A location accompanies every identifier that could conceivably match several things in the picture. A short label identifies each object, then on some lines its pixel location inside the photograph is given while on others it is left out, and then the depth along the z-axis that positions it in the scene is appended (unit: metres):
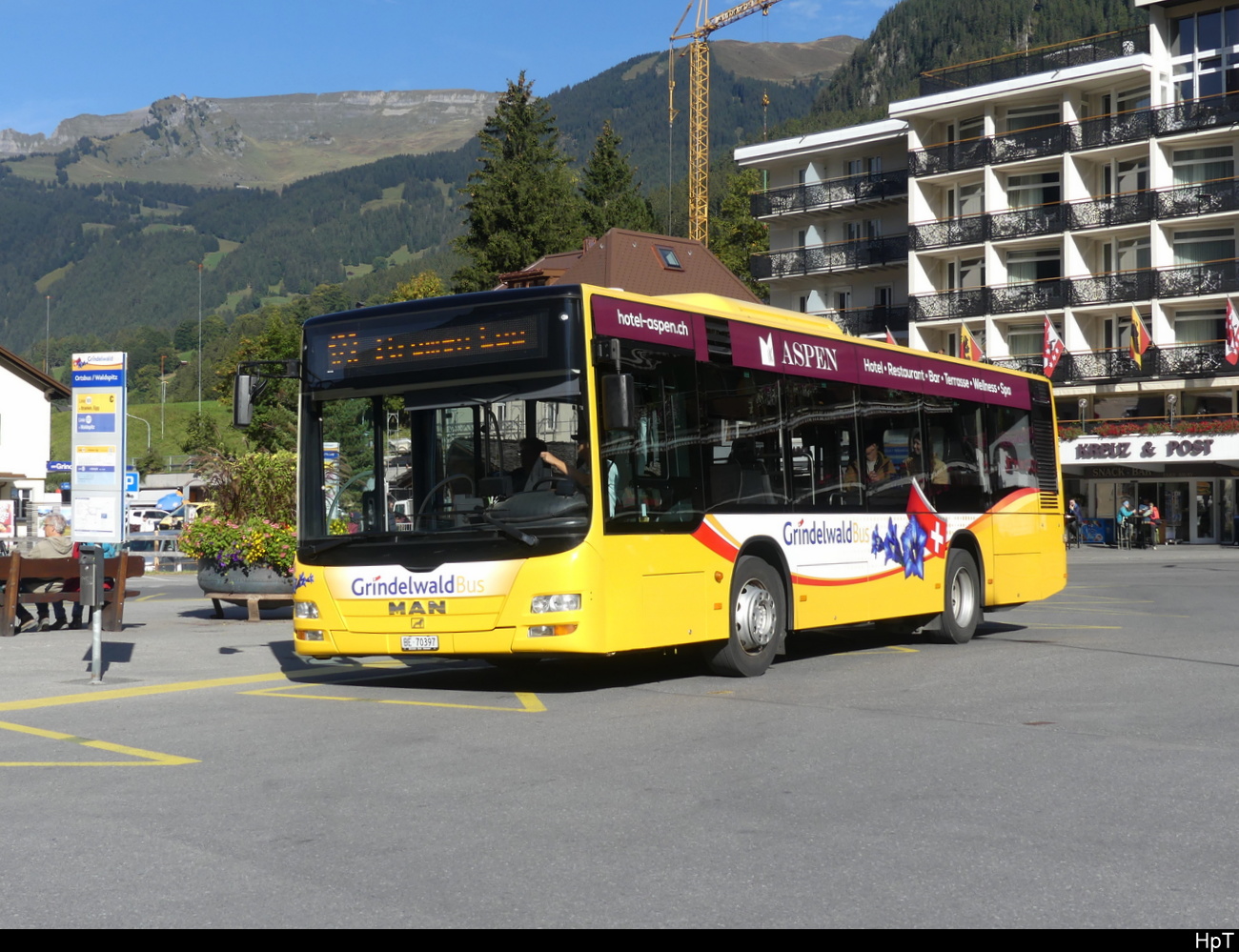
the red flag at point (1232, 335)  55.81
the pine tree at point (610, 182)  78.00
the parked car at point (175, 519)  59.32
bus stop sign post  12.73
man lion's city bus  11.19
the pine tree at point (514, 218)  62.31
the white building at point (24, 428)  69.62
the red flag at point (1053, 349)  57.91
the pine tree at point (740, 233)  92.25
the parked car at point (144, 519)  73.94
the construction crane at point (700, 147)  98.19
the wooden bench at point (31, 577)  17.66
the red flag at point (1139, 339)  57.84
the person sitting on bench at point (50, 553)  18.58
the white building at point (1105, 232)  58.66
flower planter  20.73
